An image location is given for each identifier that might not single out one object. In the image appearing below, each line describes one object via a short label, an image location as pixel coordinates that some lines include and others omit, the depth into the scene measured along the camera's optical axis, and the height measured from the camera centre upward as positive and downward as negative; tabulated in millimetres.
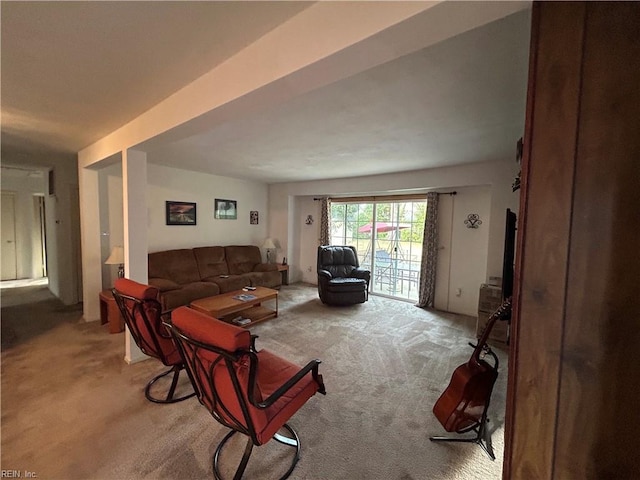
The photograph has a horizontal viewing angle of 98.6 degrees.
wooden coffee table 3304 -1036
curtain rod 4355 +546
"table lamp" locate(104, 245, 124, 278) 3396 -452
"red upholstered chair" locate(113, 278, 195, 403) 1941 -750
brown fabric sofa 3843 -880
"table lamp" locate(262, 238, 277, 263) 5992 -482
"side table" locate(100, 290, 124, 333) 3293 -1151
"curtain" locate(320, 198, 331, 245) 5793 +69
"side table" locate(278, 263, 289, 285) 5994 -1150
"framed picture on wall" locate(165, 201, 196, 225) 4734 +144
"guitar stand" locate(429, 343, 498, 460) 1759 -1381
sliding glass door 4988 -241
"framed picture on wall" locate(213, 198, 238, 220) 5453 +262
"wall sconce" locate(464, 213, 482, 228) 4199 +101
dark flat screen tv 1663 -152
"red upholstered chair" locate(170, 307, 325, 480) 1237 -807
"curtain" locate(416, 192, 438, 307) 4491 -468
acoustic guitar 1671 -1023
